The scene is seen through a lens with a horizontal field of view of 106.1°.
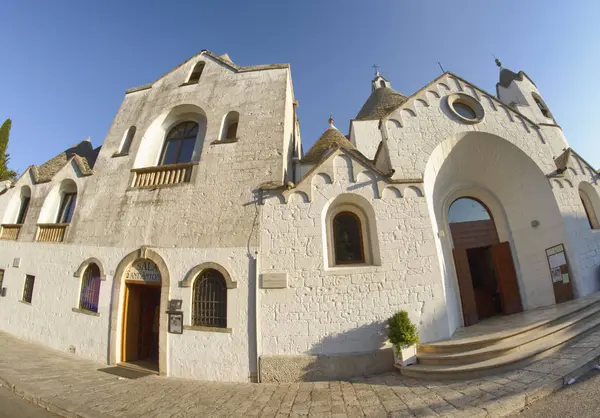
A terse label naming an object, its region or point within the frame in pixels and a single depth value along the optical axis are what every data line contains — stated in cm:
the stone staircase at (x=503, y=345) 439
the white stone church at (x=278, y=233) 566
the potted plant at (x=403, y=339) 503
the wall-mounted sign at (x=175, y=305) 606
